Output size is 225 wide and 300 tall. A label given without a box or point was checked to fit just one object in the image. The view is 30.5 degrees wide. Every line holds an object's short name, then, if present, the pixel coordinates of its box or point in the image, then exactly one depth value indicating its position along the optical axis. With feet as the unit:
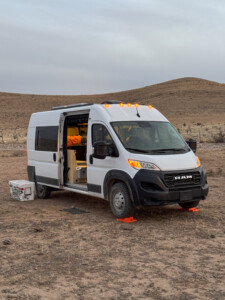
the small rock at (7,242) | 21.45
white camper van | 25.11
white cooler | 33.59
